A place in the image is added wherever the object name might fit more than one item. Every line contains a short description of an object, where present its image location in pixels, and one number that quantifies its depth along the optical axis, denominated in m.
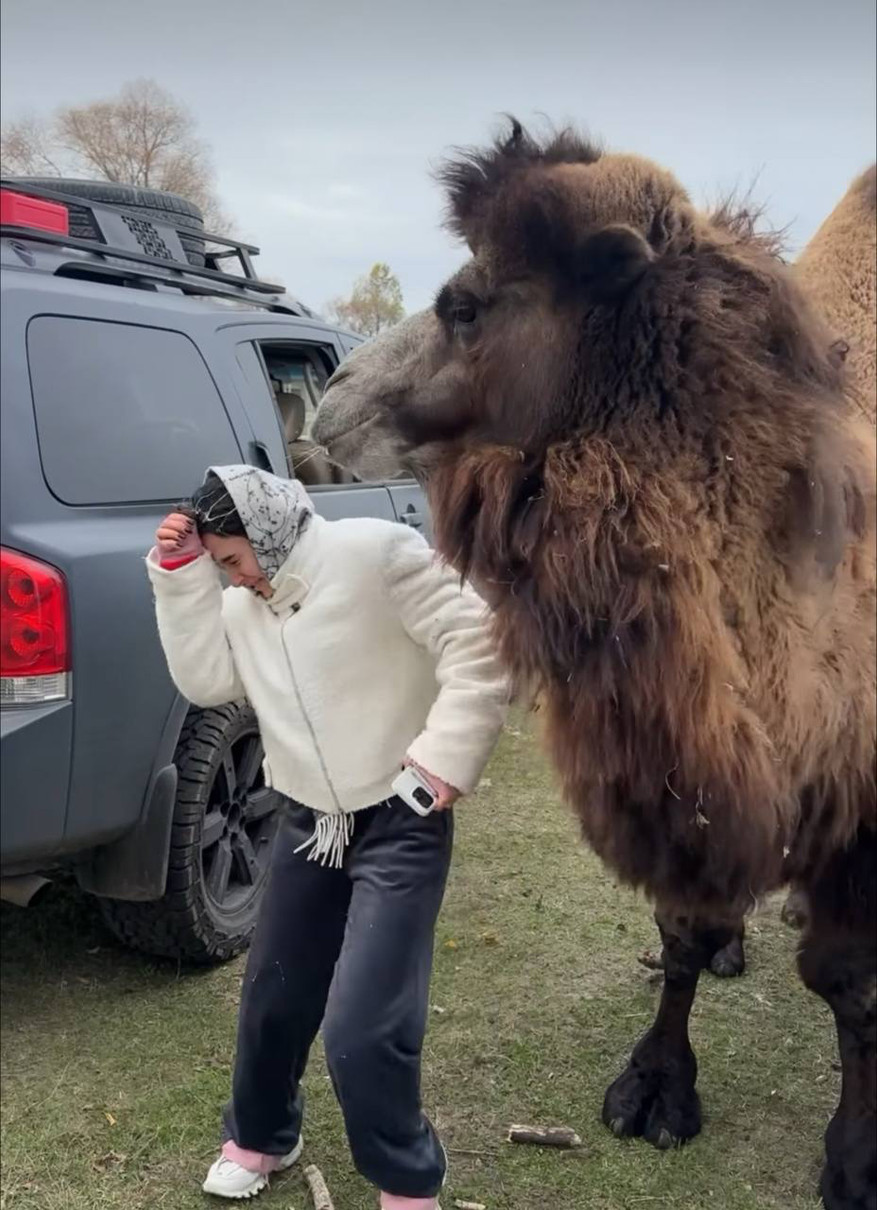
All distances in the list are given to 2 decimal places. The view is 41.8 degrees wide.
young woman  2.51
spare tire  5.53
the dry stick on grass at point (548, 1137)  3.23
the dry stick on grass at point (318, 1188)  2.96
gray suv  3.31
